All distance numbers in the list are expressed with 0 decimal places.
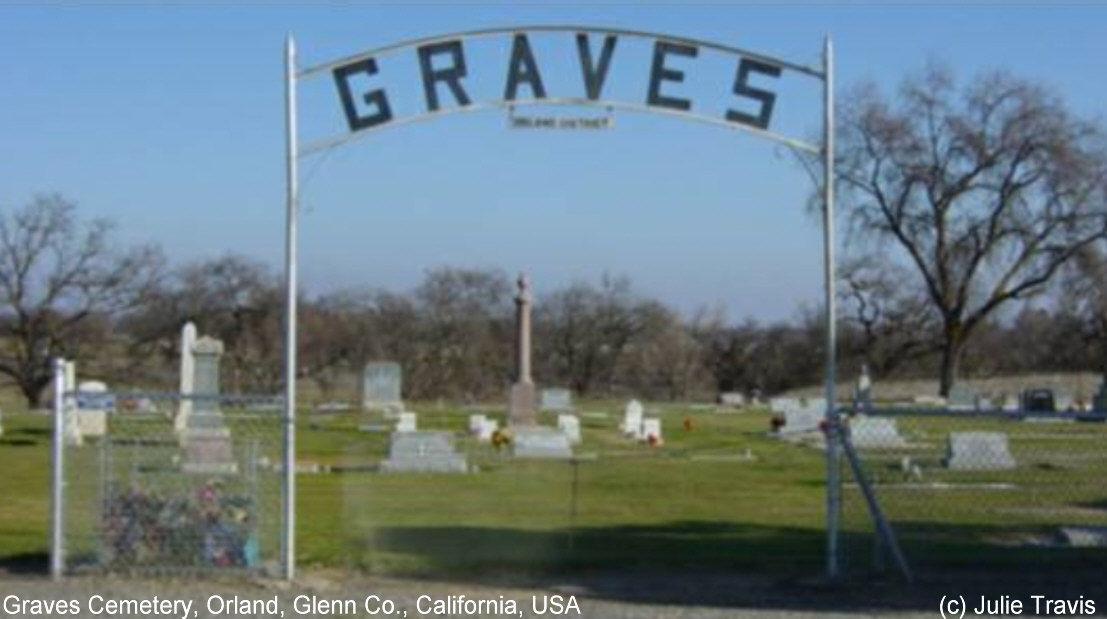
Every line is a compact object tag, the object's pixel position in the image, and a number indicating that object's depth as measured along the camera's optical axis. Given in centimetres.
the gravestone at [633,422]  4275
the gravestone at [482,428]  3841
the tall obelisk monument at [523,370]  4462
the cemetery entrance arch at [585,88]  1303
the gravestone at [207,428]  2513
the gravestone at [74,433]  3104
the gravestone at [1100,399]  4804
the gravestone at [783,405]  4697
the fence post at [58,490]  1269
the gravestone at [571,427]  3791
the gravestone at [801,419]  4212
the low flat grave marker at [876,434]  3578
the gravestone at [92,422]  3797
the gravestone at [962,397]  5759
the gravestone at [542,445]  3206
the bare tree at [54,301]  7056
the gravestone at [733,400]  6904
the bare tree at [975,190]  7000
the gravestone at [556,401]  5238
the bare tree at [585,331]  7288
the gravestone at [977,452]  2798
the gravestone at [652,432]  4059
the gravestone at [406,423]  3772
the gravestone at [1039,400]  5341
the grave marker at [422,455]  2814
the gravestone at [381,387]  5059
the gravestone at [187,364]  3603
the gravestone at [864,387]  4584
